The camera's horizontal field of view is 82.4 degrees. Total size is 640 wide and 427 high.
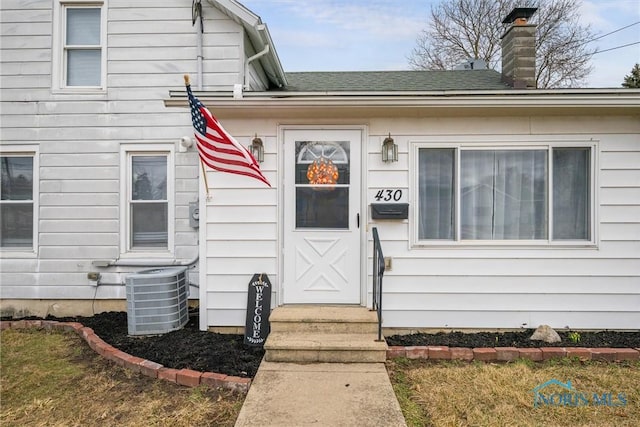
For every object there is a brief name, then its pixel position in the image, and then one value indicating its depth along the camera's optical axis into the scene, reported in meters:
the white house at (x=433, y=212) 4.03
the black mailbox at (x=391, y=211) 3.99
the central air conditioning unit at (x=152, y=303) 4.11
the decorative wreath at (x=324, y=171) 4.13
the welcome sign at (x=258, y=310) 3.84
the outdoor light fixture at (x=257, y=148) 4.02
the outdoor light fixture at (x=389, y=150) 4.01
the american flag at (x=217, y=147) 3.47
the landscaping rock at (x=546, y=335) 3.78
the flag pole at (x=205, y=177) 3.94
